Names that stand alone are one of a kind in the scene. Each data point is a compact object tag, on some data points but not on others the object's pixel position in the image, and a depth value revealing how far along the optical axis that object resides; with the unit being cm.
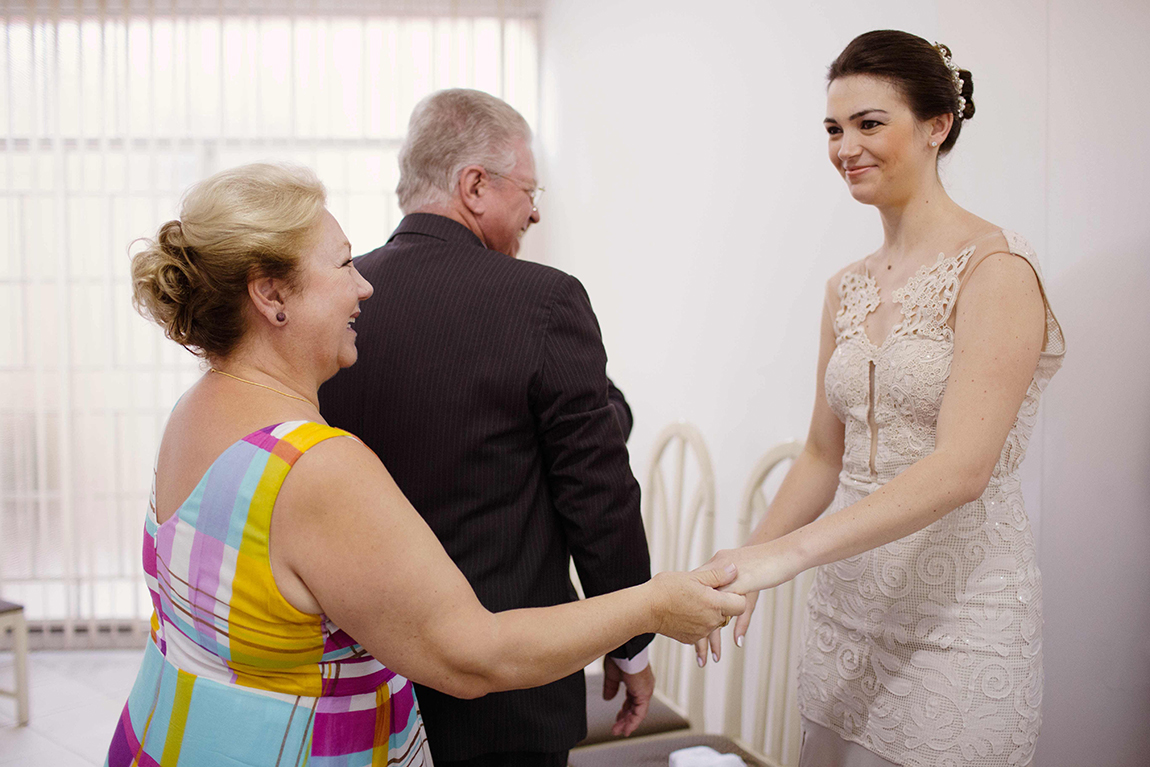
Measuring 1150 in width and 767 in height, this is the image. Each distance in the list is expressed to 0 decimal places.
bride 111
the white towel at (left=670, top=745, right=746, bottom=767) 161
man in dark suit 119
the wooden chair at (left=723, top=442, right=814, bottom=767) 178
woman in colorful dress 82
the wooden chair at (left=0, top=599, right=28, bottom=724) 292
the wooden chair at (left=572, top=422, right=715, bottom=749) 194
